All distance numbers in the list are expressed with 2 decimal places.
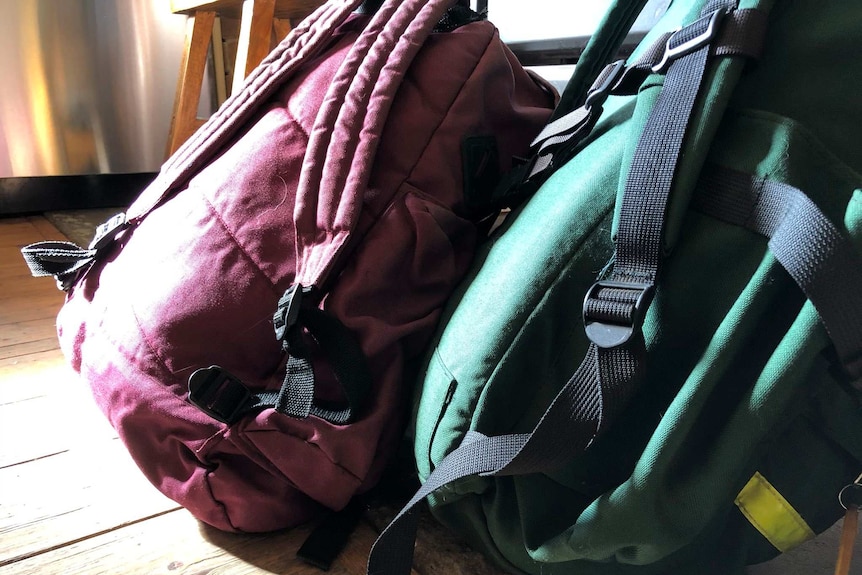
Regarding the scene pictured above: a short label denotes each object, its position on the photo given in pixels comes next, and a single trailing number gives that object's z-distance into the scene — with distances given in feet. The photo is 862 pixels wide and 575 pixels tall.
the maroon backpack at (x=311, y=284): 1.52
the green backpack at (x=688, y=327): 1.07
